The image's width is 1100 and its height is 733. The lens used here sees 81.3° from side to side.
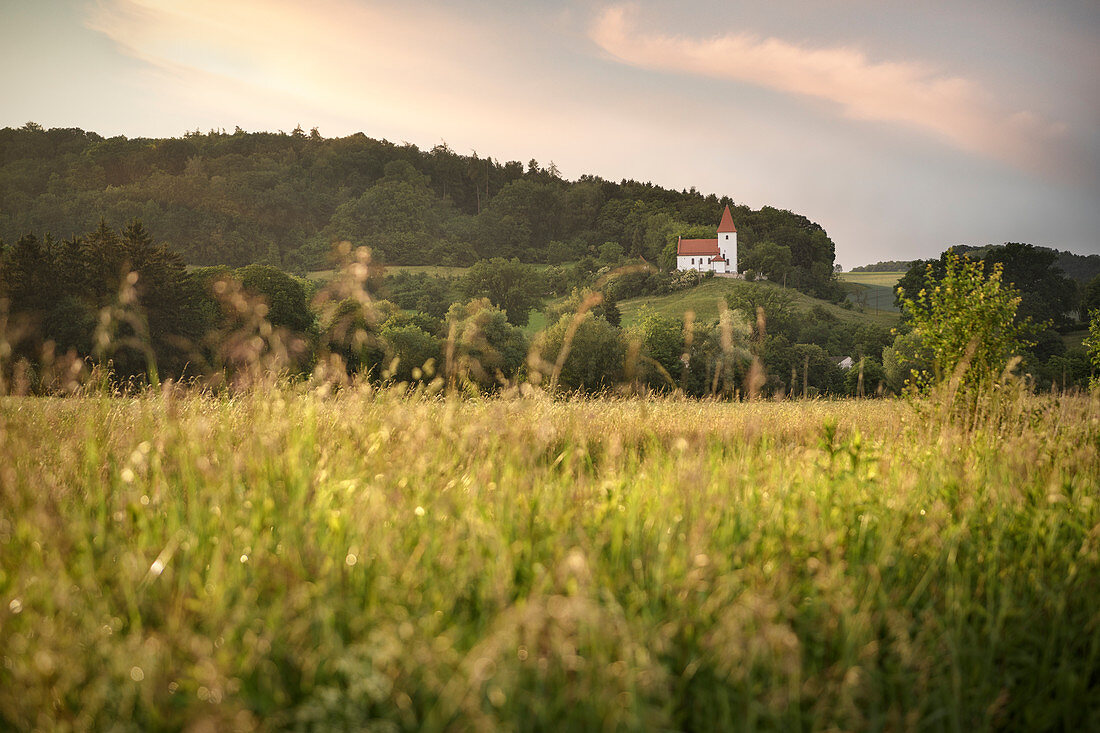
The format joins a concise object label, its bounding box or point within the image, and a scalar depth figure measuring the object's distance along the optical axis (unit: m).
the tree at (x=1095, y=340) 22.39
